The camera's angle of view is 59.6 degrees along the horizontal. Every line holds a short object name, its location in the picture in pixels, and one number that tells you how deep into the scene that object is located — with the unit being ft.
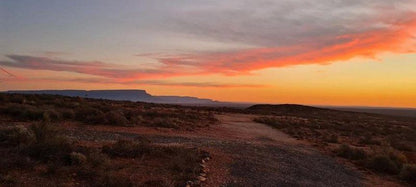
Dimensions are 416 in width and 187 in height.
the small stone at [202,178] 33.78
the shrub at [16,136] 42.01
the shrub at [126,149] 42.55
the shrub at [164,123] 87.04
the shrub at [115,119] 81.59
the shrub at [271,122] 124.38
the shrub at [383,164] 52.49
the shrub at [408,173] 47.80
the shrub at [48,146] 35.91
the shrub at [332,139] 85.93
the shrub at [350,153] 61.98
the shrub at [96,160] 35.29
